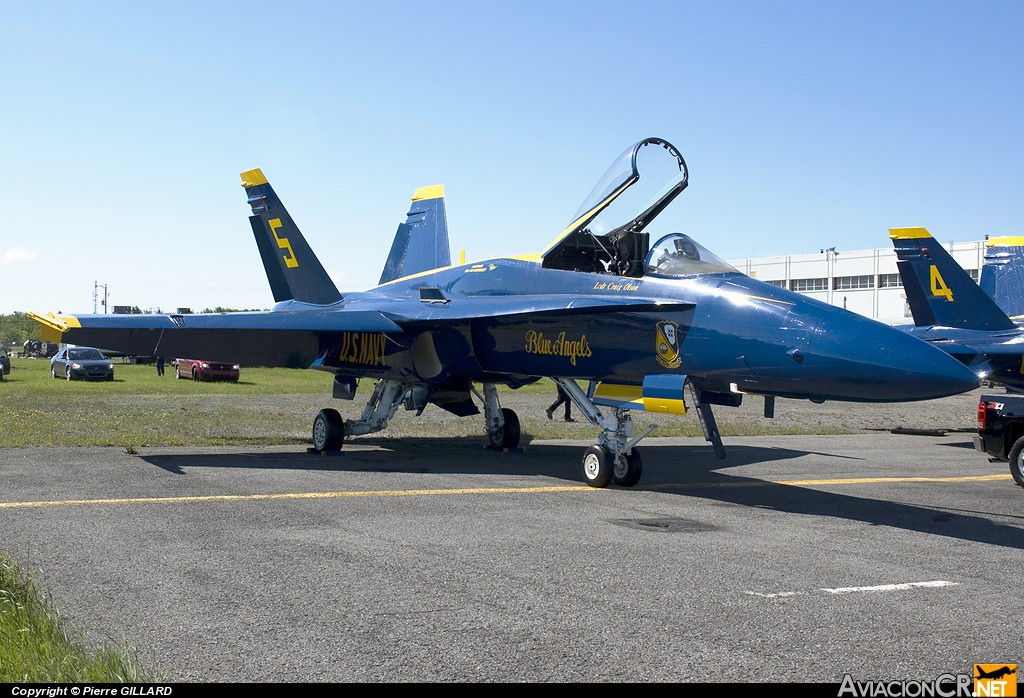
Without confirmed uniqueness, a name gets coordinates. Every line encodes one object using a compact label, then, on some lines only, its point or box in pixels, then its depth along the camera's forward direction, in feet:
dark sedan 141.59
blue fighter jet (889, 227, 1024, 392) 65.98
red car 148.25
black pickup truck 44.91
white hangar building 254.68
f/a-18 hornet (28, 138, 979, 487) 32.12
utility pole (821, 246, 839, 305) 288.92
